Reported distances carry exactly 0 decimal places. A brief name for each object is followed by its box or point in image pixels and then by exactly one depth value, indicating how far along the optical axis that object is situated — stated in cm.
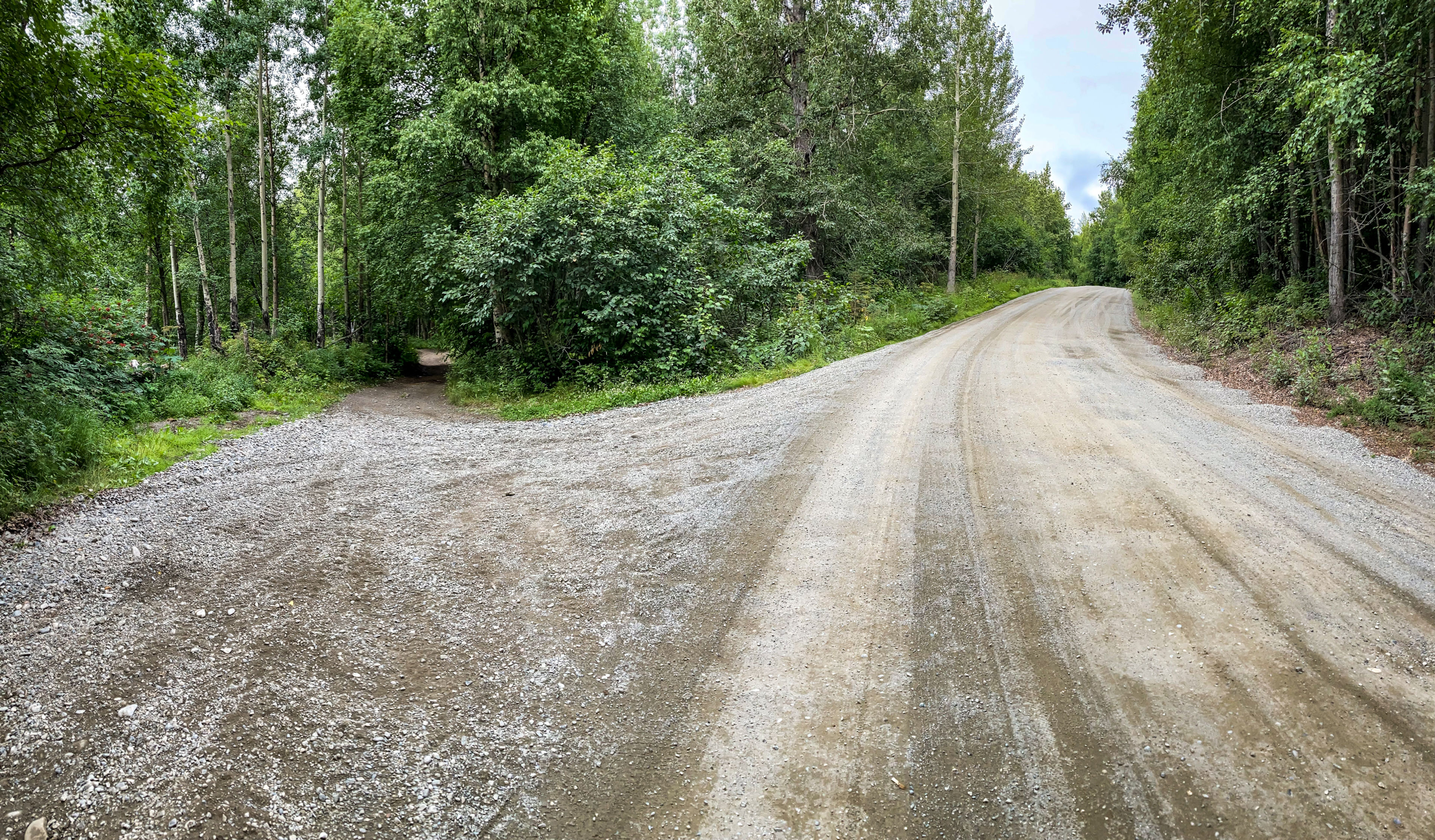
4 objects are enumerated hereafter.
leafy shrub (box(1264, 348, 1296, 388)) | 898
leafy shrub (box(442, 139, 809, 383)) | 1162
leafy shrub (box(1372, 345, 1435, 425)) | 679
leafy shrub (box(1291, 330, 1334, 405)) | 816
